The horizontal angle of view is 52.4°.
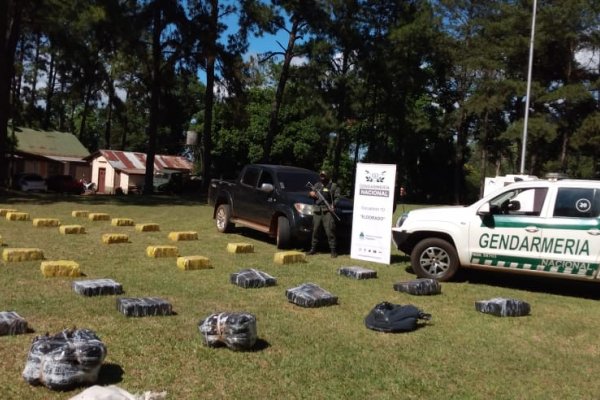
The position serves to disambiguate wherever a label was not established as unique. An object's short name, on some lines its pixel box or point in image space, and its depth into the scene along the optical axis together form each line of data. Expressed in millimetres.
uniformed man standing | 12125
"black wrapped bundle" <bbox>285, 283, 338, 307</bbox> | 7695
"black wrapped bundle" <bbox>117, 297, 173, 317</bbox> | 6637
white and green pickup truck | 9000
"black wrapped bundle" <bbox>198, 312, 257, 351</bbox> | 5648
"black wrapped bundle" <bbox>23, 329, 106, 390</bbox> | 4555
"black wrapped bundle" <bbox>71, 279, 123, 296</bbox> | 7542
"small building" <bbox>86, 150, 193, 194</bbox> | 61562
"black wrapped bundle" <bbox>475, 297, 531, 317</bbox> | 7730
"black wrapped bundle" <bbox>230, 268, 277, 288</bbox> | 8727
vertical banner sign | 11617
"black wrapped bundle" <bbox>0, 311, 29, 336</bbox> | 5699
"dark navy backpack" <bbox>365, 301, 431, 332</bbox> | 6680
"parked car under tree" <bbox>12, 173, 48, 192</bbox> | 42250
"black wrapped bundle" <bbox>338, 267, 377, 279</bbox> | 9969
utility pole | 29922
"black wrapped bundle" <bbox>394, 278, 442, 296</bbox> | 8891
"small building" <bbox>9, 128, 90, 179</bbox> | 57094
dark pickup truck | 12724
